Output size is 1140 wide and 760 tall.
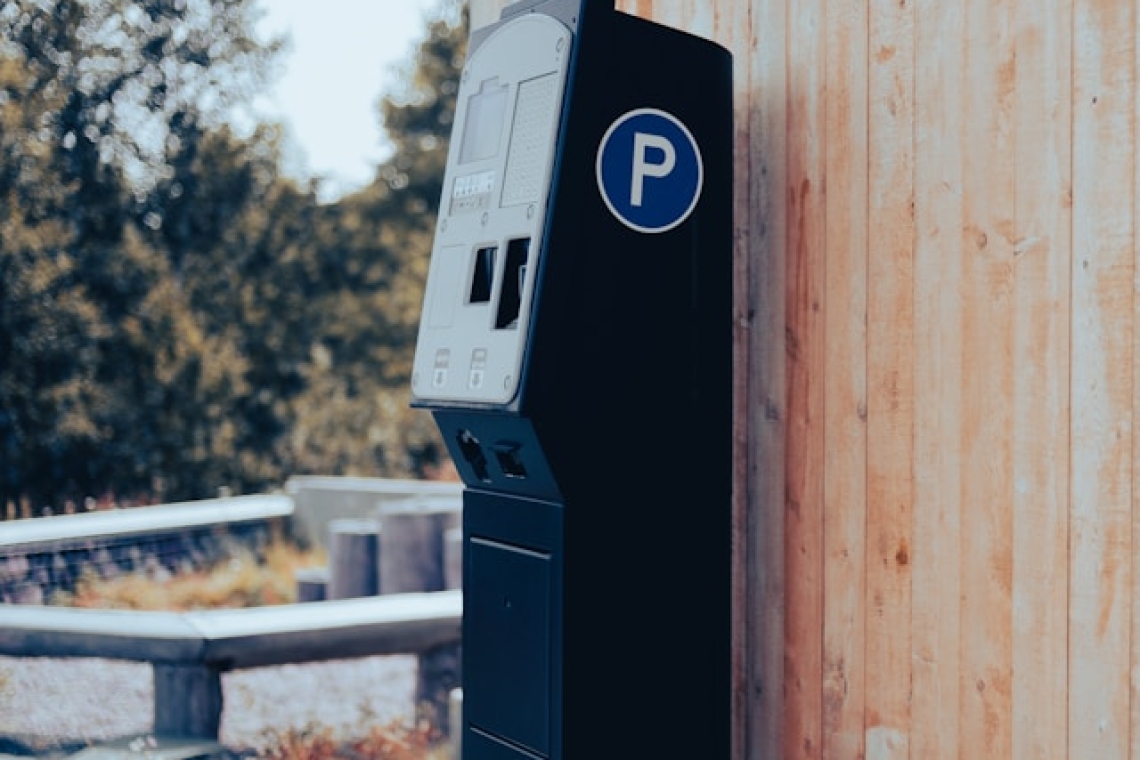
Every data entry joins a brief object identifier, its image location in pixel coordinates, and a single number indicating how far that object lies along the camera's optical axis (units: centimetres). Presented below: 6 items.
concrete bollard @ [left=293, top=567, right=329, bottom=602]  677
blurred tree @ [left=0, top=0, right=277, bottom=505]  1011
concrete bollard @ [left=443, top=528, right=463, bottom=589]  638
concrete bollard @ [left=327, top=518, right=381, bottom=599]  675
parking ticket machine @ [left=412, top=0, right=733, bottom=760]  243
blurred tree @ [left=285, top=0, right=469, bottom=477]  1415
